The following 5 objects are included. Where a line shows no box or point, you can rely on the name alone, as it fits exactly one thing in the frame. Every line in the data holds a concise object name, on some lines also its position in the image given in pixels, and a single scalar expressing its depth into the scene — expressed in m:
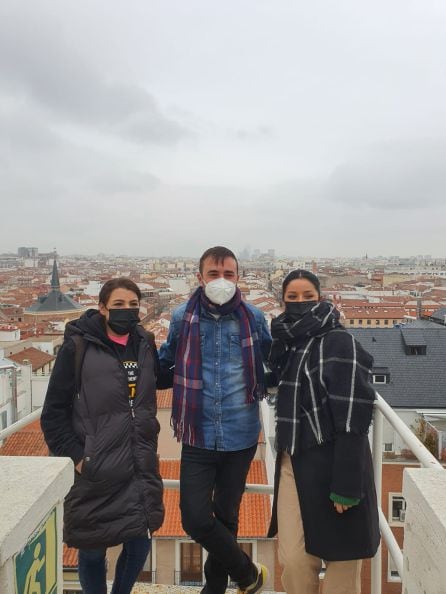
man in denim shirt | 2.36
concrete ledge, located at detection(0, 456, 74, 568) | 1.30
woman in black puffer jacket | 2.26
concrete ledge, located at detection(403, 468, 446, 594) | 1.33
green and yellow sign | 1.37
